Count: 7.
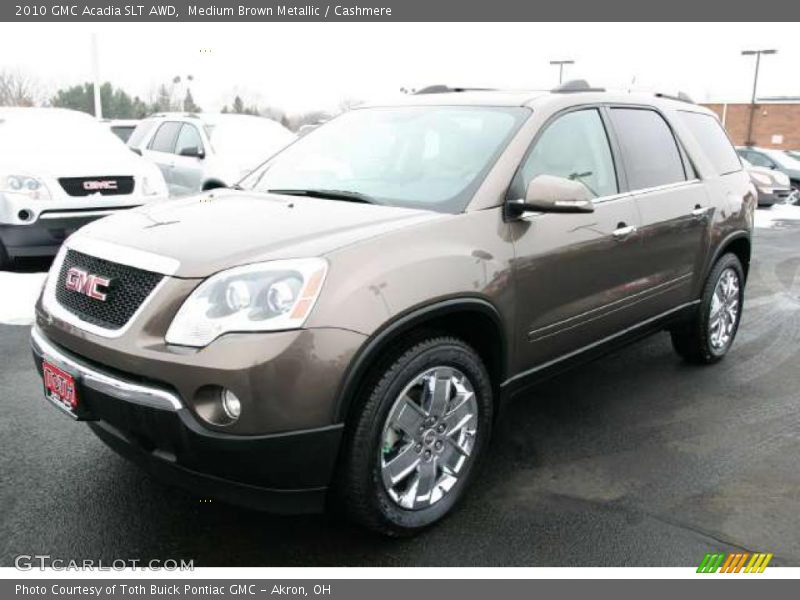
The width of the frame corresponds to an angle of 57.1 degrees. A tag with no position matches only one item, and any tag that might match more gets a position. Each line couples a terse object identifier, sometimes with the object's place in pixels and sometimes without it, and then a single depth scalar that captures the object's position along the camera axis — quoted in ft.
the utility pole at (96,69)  56.94
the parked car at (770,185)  54.75
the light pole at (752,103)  148.36
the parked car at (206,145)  33.76
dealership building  173.99
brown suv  8.02
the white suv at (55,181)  23.22
